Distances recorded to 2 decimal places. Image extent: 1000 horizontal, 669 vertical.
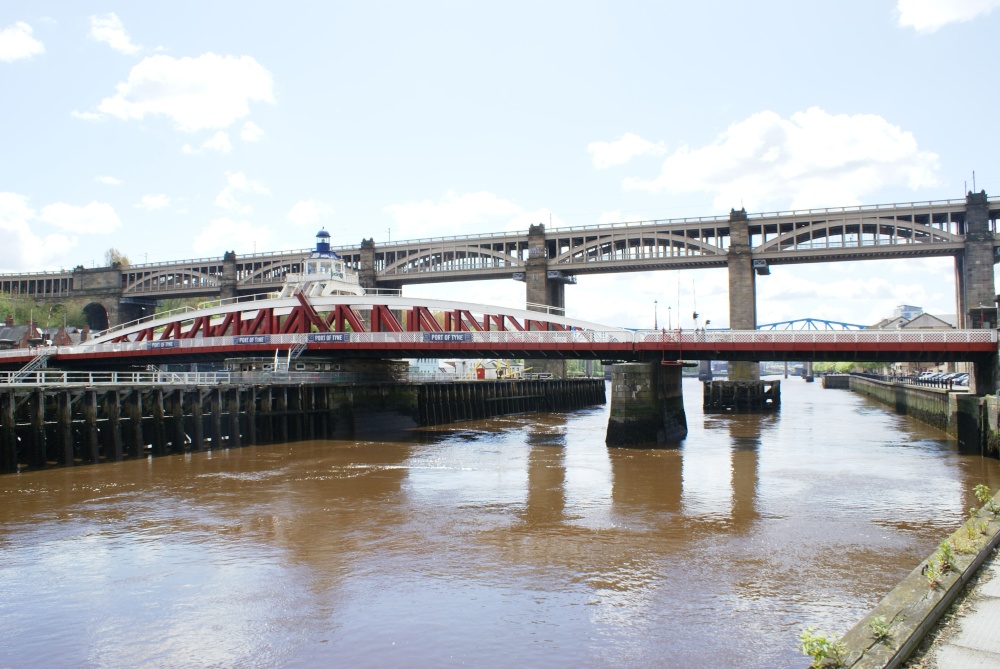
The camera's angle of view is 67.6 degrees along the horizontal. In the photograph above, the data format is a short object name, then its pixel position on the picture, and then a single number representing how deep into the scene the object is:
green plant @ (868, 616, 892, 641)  9.28
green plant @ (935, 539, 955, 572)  11.52
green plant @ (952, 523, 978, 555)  12.91
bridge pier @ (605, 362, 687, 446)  50.41
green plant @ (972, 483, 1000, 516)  16.52
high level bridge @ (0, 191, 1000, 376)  92.19
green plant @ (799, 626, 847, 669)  8.55
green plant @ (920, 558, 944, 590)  10.98
